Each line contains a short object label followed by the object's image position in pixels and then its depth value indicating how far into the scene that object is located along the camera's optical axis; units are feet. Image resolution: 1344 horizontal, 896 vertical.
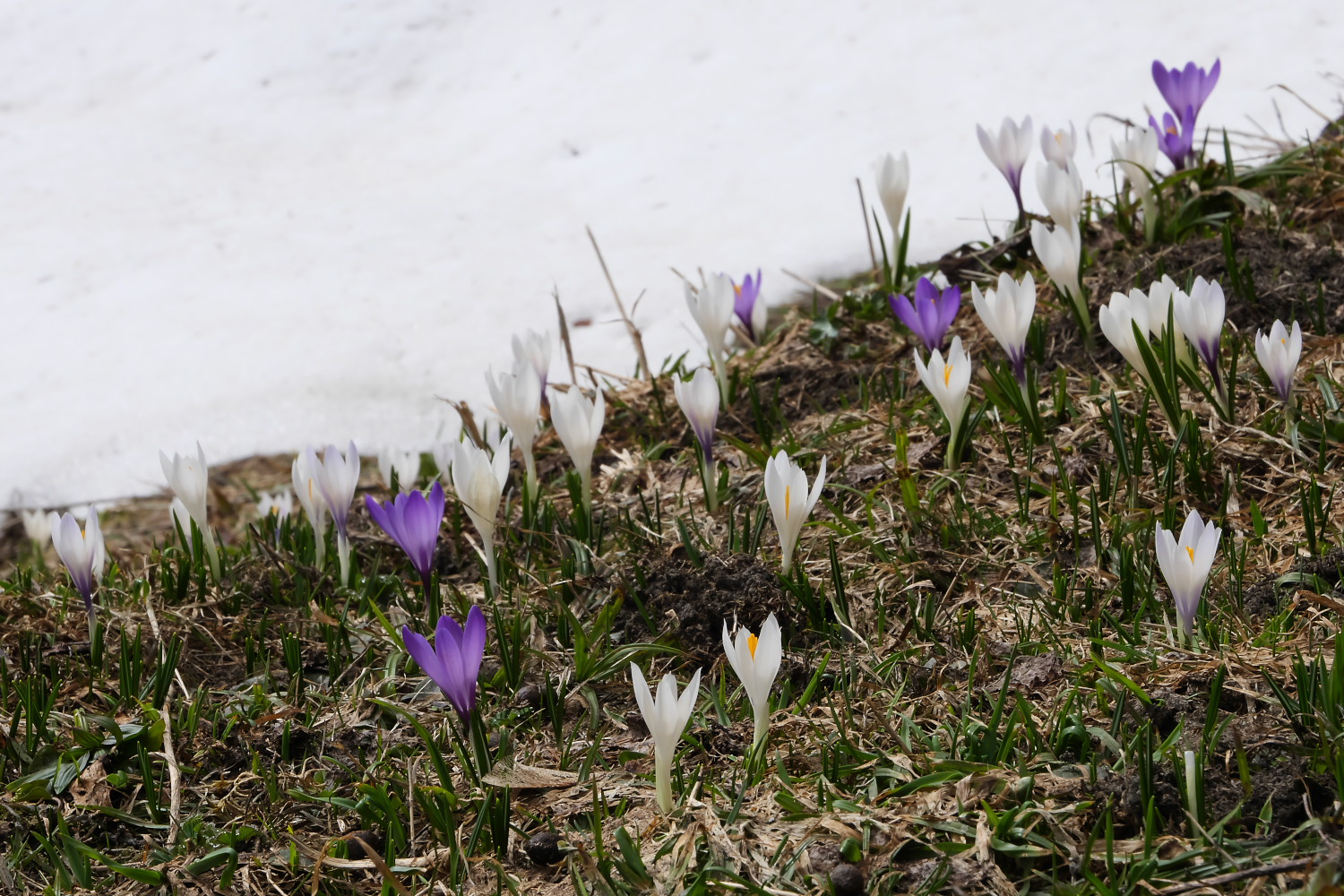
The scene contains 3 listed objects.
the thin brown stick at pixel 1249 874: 8.39
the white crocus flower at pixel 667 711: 9.91
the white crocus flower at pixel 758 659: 10.39
